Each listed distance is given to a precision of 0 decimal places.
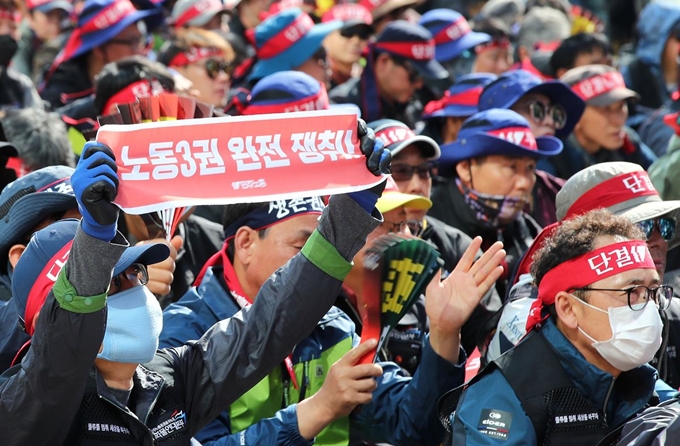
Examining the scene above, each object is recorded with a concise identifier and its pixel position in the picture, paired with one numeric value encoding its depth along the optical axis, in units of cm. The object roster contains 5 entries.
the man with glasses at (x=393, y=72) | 1687
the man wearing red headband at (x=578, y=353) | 734
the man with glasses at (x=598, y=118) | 1573
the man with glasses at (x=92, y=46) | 1703
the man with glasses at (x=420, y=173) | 1142
